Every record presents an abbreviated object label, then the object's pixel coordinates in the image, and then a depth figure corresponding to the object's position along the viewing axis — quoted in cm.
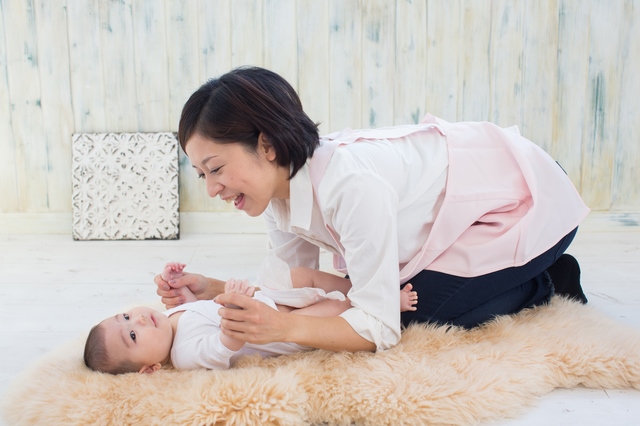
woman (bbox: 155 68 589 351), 147
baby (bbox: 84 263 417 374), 156
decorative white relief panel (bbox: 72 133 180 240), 329
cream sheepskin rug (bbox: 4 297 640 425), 138
